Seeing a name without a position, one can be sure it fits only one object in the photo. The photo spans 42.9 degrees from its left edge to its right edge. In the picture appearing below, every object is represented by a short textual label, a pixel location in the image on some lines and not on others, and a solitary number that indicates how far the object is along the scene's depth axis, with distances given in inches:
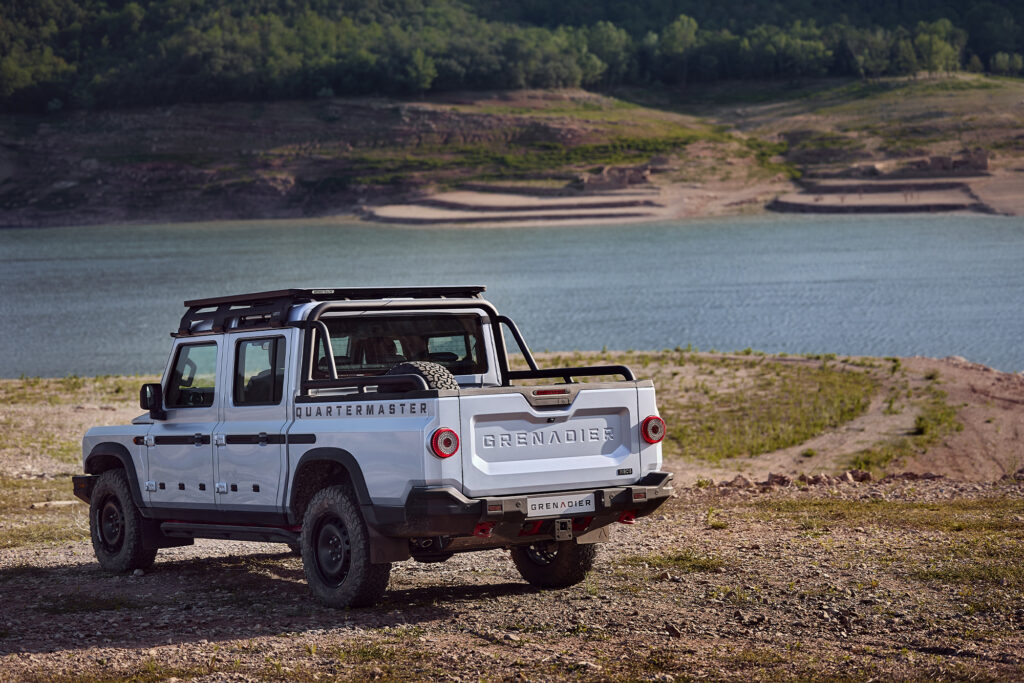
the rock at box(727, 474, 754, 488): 662.5
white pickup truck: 340.5
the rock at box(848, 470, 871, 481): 698.8
